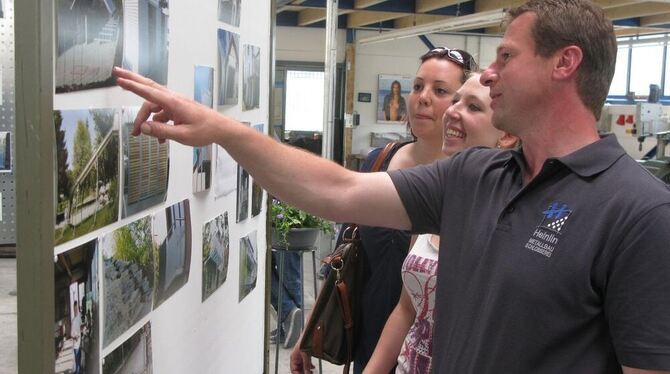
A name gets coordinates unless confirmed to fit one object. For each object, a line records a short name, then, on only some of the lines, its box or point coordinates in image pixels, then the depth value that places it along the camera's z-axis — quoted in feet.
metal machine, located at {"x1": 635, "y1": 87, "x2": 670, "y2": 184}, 32.12
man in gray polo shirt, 3.49
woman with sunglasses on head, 6.55
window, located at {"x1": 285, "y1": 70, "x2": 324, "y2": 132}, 38.86
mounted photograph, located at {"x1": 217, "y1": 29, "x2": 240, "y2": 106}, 5.17
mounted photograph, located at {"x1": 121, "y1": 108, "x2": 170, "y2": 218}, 3.68
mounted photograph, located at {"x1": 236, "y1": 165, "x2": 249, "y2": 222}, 5.96
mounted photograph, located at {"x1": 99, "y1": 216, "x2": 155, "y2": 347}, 3.56
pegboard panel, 13.25
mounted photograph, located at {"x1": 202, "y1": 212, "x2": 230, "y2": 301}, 5.09
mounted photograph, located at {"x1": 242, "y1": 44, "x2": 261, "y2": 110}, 5.89
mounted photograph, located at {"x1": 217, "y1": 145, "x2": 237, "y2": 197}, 5.29
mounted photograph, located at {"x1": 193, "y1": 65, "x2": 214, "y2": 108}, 4.65
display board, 3.13
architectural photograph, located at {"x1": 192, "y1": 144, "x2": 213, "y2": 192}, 4.78
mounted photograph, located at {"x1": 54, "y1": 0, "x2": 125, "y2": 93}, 2.97
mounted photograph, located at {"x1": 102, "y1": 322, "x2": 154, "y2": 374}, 3.70
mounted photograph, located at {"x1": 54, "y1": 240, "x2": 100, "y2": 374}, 3.06
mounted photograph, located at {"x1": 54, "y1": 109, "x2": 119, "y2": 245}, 3.02
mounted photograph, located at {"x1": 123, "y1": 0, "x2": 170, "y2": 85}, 3.59
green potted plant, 12.02
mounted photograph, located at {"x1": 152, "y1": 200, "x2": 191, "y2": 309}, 4.20
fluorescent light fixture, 22.87
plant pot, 12.18
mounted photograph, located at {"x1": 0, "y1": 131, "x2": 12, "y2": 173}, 14.49
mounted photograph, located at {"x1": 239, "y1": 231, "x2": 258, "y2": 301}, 6.24
